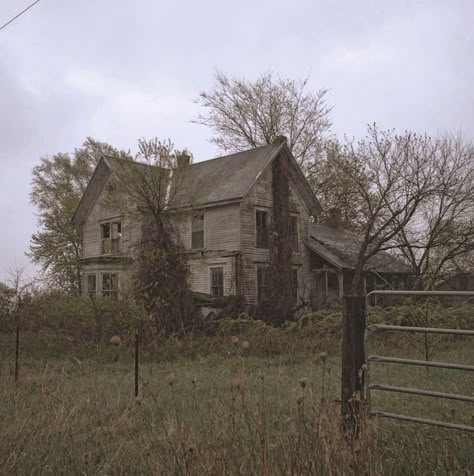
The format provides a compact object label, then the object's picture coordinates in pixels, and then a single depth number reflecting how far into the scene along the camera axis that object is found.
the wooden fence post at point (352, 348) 4.69
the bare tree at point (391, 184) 28.16
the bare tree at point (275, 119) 42.28
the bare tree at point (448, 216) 28.97
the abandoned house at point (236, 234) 26.36
